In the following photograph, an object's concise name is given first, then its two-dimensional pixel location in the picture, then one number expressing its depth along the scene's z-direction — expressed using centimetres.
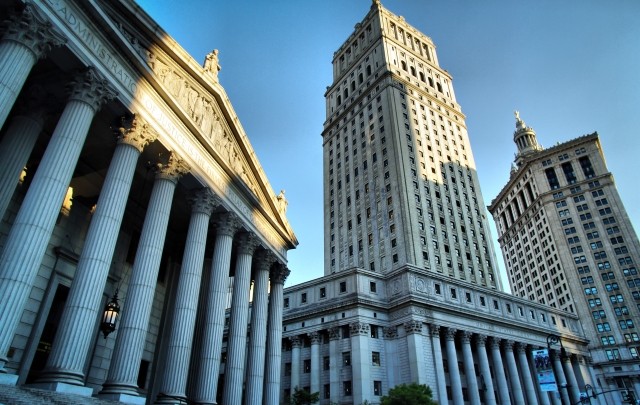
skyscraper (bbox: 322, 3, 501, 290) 7031
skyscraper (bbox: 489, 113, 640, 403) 8725
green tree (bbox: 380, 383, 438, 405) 3811
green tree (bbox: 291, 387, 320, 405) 4531
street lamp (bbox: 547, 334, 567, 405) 2880
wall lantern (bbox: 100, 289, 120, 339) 1864
